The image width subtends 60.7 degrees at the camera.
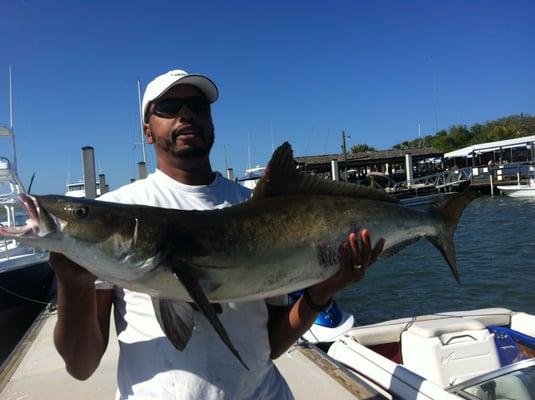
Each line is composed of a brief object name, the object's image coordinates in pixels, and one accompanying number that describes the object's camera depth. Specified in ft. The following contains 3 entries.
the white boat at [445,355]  12.27
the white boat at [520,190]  128.06
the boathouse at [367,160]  171.10
